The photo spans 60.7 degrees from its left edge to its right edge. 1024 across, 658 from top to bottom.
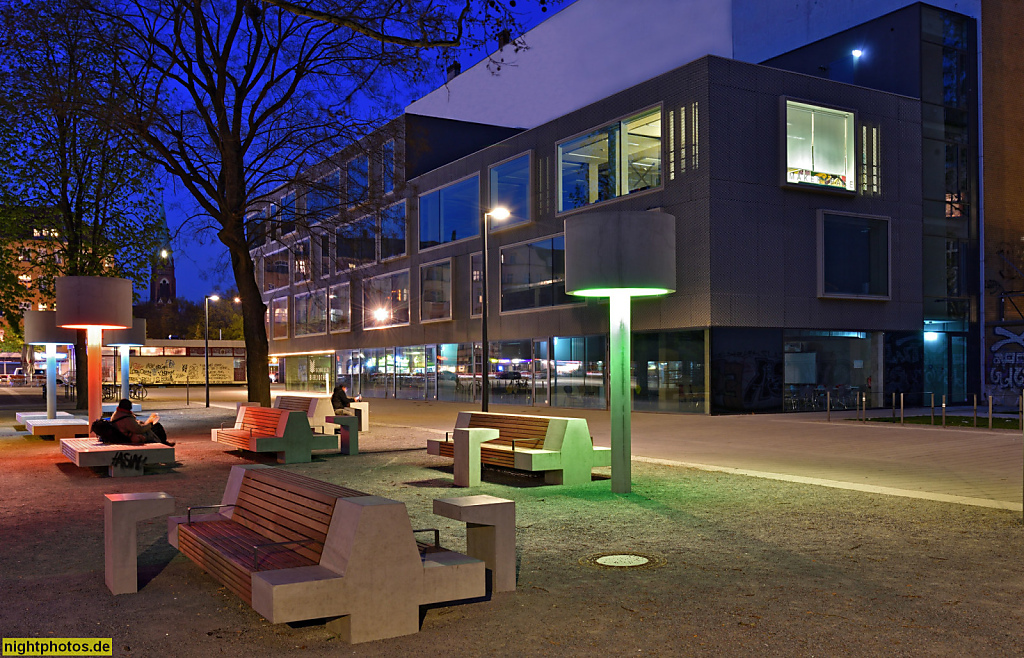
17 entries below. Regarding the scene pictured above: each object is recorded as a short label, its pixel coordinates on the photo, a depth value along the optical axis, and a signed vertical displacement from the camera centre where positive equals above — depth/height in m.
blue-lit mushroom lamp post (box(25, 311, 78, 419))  25.78 +0.65
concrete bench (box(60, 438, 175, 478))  13.73 -1.66
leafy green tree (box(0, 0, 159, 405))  19.19 +5.72
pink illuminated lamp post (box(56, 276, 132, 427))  17.52 +0.90
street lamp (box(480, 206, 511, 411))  24.56 +0.41
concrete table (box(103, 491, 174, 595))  6.55 -1.39
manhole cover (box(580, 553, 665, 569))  7.36 -1.80
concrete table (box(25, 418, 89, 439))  19.97 -1.72
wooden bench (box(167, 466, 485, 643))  5.21 -1.39
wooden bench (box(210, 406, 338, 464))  15.90 -1.60
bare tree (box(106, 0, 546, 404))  22.48 +6.18
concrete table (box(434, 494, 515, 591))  6.41 -1.32
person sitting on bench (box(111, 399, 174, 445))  14.53 -1.23
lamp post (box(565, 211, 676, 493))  11.24 +1.08
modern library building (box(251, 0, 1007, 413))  28.77 +4.61
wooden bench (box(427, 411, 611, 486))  12.32 -1.44
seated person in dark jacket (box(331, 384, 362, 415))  22.88 -1.34
